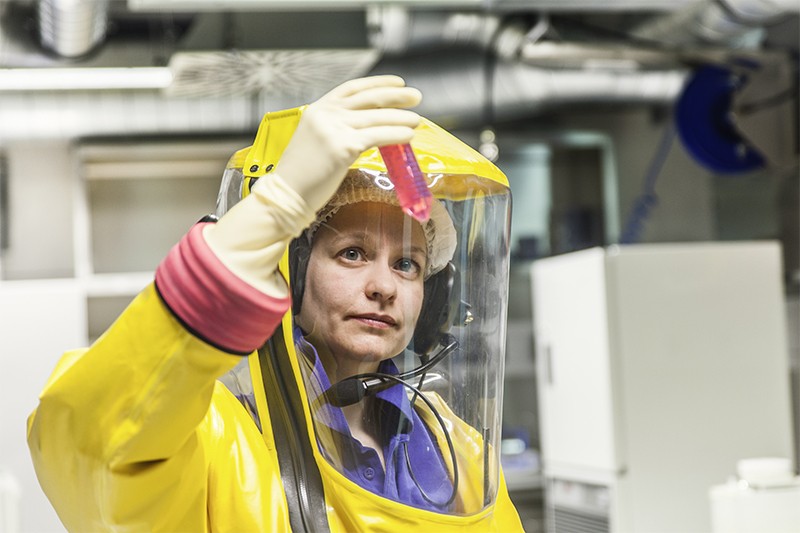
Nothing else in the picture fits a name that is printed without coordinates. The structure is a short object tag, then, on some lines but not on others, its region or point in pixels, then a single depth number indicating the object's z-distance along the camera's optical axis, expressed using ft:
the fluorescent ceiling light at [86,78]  13.76
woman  2.80
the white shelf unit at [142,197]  18.12
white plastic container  8.60
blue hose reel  16.38
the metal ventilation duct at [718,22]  12.67
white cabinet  12.02
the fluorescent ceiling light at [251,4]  9.84
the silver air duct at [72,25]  11.83
